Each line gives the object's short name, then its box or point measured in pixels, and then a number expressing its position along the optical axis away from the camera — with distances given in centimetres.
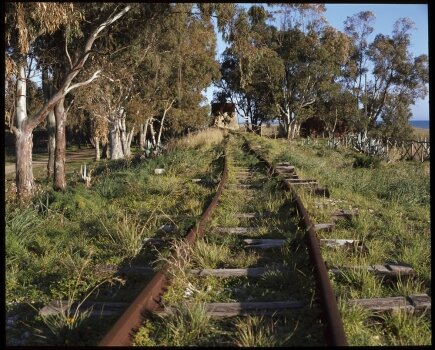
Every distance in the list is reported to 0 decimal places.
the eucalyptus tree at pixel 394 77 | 5453
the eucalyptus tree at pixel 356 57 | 5472
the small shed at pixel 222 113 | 6269
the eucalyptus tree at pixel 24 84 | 1245
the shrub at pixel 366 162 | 1812
